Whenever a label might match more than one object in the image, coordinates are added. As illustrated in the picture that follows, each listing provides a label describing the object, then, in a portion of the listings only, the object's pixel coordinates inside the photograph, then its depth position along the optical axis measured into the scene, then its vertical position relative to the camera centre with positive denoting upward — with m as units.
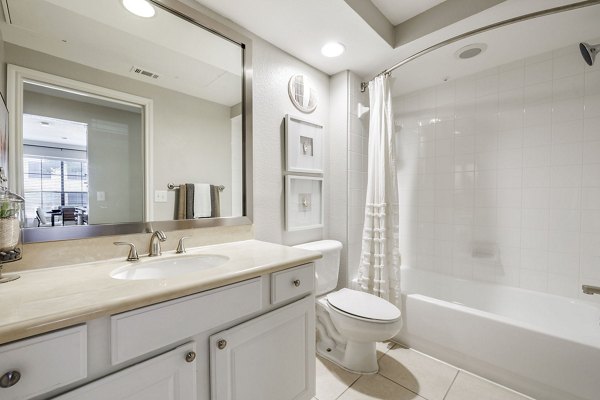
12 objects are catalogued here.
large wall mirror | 0.93 +0.37
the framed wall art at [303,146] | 1.78 +0.40
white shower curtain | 1.88 -0.09
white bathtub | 1.24 -0.83
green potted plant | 0.77 -0.07
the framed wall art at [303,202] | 1.80 -0.02
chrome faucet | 1.17 -0.20
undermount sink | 1.05 -0.30
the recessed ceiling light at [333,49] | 1.73 +1.05
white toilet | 1.43 -0.71
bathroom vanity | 0.57 -0.38
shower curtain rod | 1.20 +0.92
